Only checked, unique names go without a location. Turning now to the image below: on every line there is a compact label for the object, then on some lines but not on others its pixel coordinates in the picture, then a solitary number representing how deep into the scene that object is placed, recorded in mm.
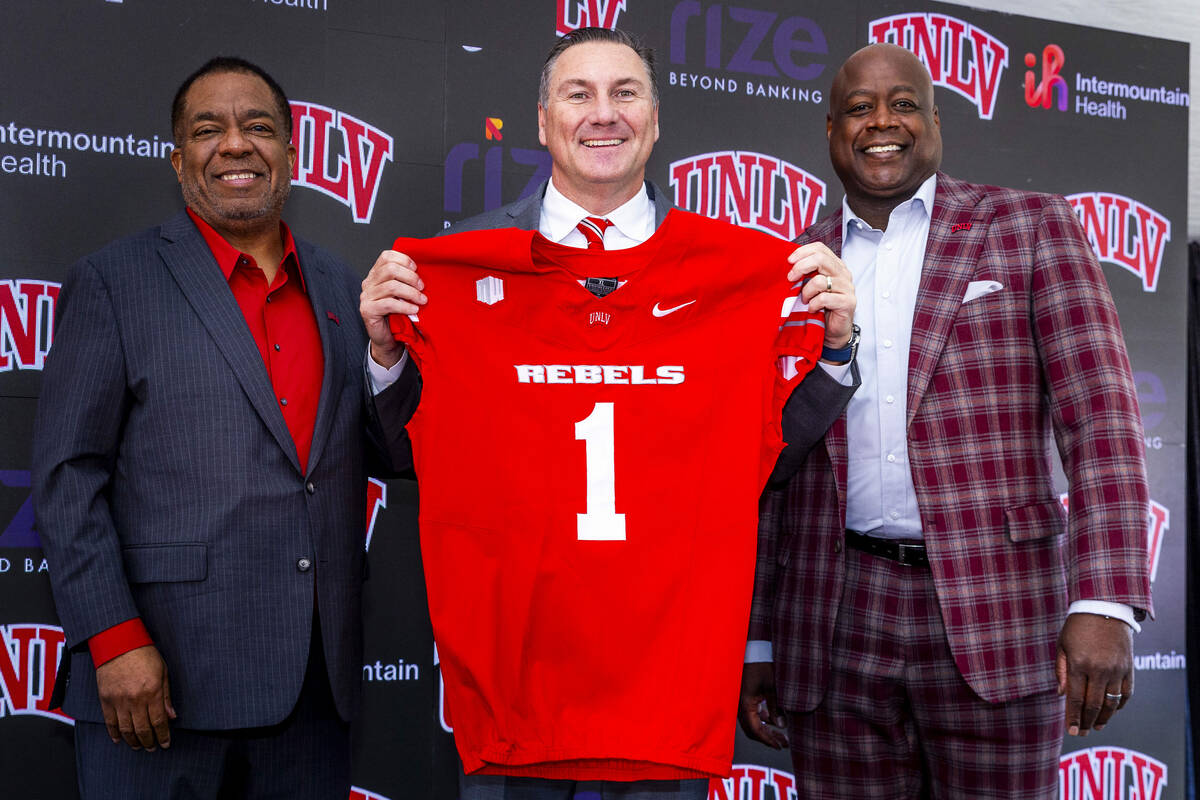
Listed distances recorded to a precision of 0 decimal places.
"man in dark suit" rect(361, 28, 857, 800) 1597
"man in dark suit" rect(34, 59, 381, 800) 1645
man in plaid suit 1727
